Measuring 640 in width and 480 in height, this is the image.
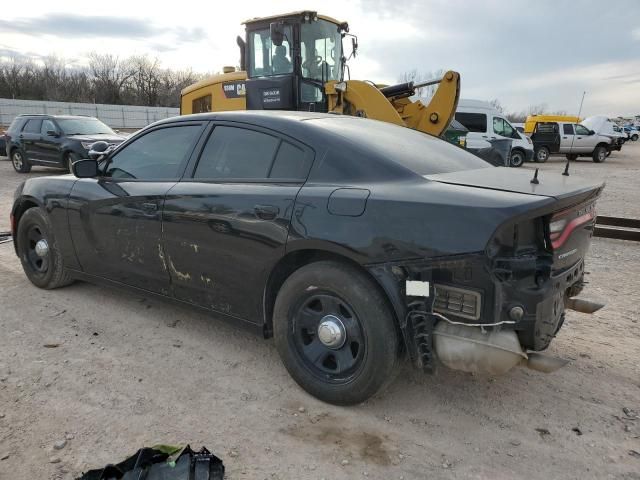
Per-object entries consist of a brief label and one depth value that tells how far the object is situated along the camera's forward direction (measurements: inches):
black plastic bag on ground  80.6
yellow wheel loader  350.3
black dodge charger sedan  91.5
